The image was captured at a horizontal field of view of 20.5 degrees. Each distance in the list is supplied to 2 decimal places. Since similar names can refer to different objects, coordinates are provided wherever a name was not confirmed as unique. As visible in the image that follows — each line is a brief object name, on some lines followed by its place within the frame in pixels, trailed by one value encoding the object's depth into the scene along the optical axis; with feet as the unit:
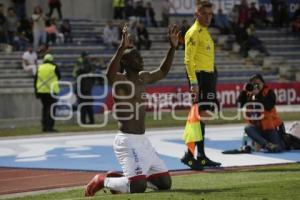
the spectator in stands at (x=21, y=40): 94.32
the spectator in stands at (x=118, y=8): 109.29
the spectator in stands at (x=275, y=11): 122.31
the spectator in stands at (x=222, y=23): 116.06
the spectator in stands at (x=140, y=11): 108.99
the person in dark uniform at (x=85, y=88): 72.23
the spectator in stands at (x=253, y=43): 112.78
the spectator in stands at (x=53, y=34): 97.60
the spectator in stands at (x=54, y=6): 101.60
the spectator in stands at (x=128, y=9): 109.50
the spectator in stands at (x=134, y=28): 102.27
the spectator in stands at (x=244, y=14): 114.30
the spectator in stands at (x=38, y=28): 93.61
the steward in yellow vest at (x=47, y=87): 64.75
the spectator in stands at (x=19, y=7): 99.26
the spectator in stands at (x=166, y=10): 115.55
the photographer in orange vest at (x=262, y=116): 44.50
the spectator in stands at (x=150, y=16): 110.11
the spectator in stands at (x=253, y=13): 116.85
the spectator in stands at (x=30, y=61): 88.69
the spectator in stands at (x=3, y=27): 92.68
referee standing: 38.37
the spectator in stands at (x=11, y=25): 93.61
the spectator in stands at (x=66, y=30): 99.78
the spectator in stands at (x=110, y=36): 101.56
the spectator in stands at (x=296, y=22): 119.85
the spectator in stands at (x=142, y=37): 104.37
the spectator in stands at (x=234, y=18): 114.07
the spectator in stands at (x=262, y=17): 120.57
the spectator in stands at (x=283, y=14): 121.90
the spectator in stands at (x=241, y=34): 112.47
